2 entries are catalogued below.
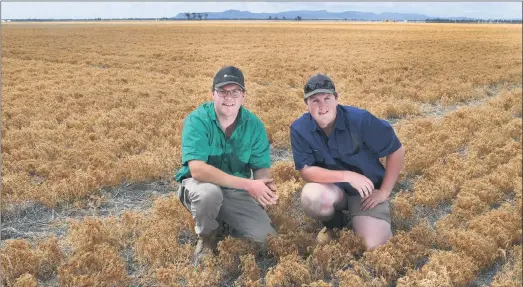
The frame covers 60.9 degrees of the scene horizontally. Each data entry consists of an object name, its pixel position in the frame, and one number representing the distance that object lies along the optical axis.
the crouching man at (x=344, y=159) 4.21
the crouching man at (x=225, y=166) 4.18
